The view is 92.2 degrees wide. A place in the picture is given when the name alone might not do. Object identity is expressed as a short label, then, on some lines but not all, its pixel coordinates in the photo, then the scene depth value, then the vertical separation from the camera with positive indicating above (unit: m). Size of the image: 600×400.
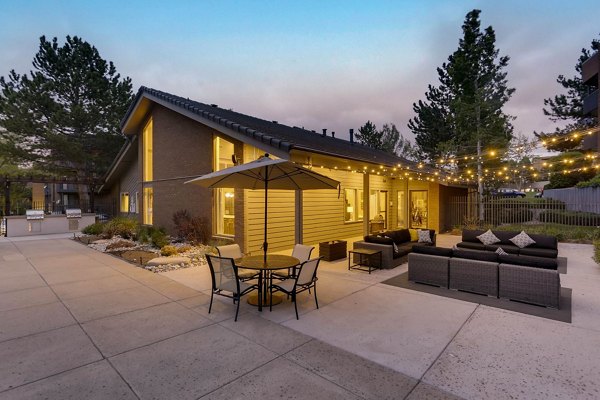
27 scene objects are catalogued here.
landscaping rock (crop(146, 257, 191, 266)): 7.75 -1.62
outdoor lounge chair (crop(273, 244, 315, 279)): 5.55 -1.03
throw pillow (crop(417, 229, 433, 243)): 9.60 -1.20
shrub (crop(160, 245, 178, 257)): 8.84 -1.51
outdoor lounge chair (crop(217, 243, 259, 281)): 5.59 -1.02
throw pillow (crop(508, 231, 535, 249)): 7.96 -1.10
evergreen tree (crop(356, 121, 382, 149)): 33.81 +7.78
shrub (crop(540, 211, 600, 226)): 12.88 -0.79
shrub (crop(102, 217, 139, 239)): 12.87 -1.20
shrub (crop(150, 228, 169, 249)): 10.16 -1.33
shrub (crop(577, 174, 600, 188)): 15.13 +0.96
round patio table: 4.66 -1.06
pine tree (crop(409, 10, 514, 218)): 17.33 +6.78
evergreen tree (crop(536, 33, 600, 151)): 22.22 +7.61
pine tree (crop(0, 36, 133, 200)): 19.52 +6.51
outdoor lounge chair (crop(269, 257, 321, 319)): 4.50 -1.28
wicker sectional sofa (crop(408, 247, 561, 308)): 4.80 -1.34
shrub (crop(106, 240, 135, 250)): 10.36 -1.58
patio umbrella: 5.25 +0.46
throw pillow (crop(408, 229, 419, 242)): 9.70 -1.18
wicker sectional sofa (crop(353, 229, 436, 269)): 7.50 -1.22
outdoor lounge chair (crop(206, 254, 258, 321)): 4.38 -1.17
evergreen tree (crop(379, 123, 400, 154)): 35.00 +7.84
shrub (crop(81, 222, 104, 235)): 13.81 -1.29
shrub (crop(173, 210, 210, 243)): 10.39 -1.01
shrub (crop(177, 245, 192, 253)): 9.39 -1.55
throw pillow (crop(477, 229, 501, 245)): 8.52 -1.11
